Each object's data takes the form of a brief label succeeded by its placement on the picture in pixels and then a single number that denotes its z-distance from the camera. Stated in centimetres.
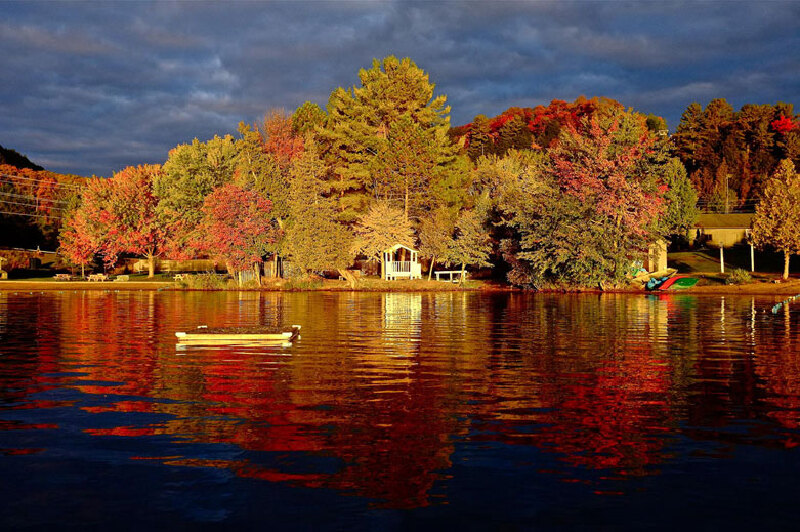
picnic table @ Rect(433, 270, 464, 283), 6986
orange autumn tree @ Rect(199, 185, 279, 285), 6575
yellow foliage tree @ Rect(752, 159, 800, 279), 6112
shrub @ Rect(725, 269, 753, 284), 5988
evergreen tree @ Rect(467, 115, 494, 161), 13491
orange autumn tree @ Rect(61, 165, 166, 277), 7981
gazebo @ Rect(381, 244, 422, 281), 7200
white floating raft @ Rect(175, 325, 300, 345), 2494
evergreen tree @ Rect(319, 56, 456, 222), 7775
